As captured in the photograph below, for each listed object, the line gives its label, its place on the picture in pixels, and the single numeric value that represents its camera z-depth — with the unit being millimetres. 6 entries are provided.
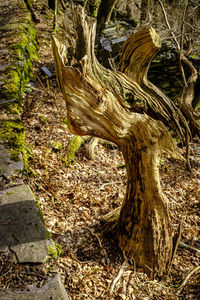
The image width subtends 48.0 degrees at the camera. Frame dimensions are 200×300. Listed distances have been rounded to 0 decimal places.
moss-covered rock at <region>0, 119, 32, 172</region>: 3754
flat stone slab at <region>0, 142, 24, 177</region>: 3358
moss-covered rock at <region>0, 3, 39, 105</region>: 5238
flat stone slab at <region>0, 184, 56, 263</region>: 2464
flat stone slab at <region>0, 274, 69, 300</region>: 2119
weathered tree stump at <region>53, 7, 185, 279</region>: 2172
